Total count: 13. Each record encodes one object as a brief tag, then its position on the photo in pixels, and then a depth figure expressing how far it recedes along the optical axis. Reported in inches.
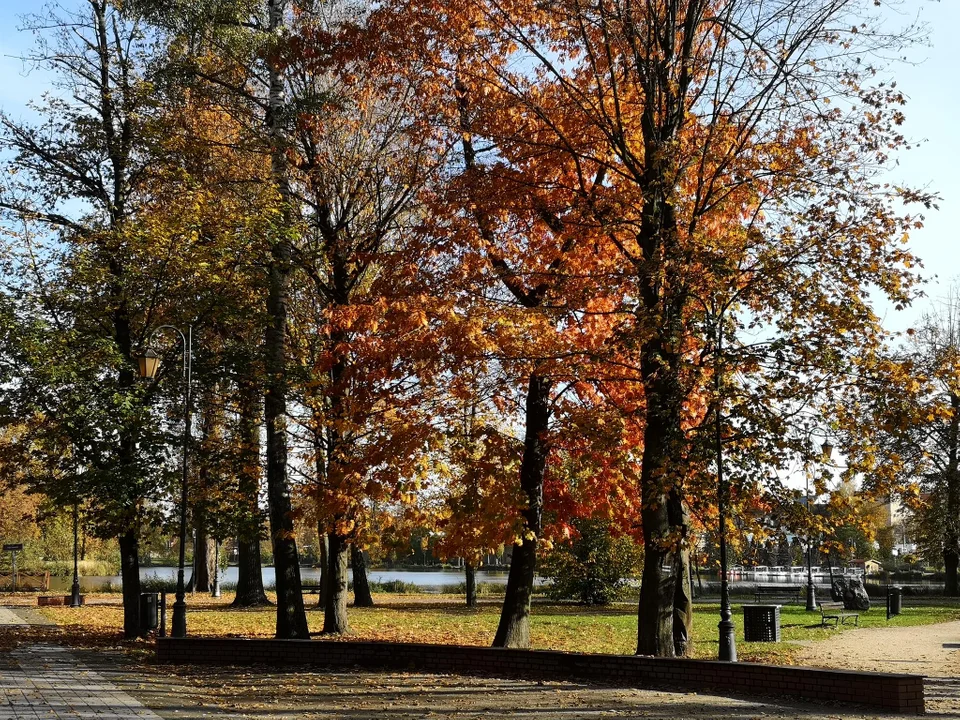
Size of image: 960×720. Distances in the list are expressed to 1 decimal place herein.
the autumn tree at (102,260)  774.5
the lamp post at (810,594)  1231.4
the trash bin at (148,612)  839.7
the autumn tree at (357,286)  671.1
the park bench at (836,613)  1011.3
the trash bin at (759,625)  824.9
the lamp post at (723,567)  514.9
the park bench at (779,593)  1498.5
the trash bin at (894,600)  1171.9
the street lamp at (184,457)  732.7
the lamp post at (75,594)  1330.0
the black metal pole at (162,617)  784.9
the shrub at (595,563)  1320.1
